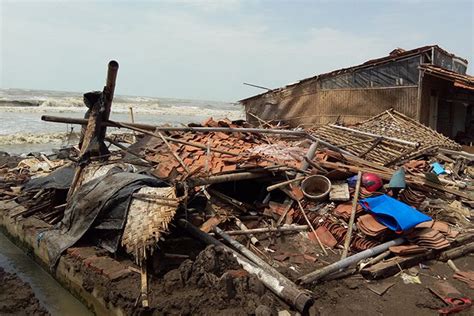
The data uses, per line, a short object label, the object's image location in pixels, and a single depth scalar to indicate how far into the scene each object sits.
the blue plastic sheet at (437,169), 9.63
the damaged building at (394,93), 12.53
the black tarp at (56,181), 7.62
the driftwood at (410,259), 5.37
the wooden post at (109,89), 7.36
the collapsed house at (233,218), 4.83
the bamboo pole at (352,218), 5.80
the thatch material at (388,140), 9.28
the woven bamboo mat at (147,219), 4.90
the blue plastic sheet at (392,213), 5.83
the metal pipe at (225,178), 5.82
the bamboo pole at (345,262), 4.97
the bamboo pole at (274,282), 4.39
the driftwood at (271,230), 6.11
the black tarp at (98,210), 5.57
